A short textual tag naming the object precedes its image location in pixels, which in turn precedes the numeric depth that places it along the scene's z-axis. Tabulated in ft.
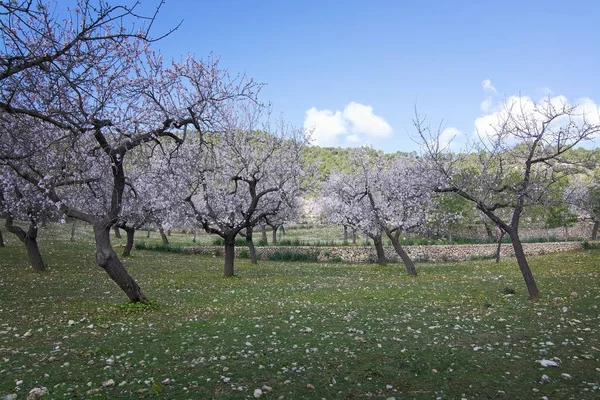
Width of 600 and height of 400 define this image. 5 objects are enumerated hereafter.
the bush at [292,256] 127.65
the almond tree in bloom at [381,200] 91.09
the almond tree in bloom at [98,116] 22.48
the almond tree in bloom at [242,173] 76.38
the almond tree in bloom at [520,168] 46.75
